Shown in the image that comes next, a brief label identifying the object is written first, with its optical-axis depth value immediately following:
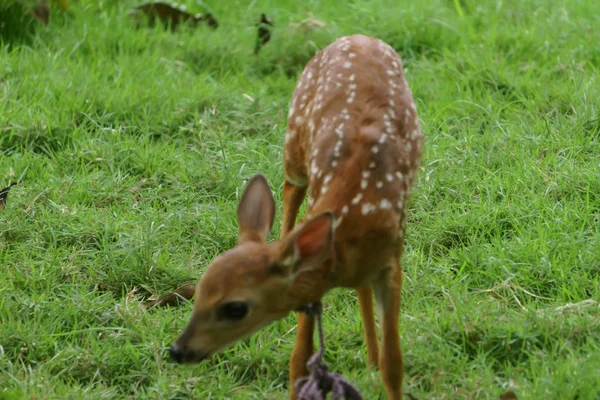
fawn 8.02
